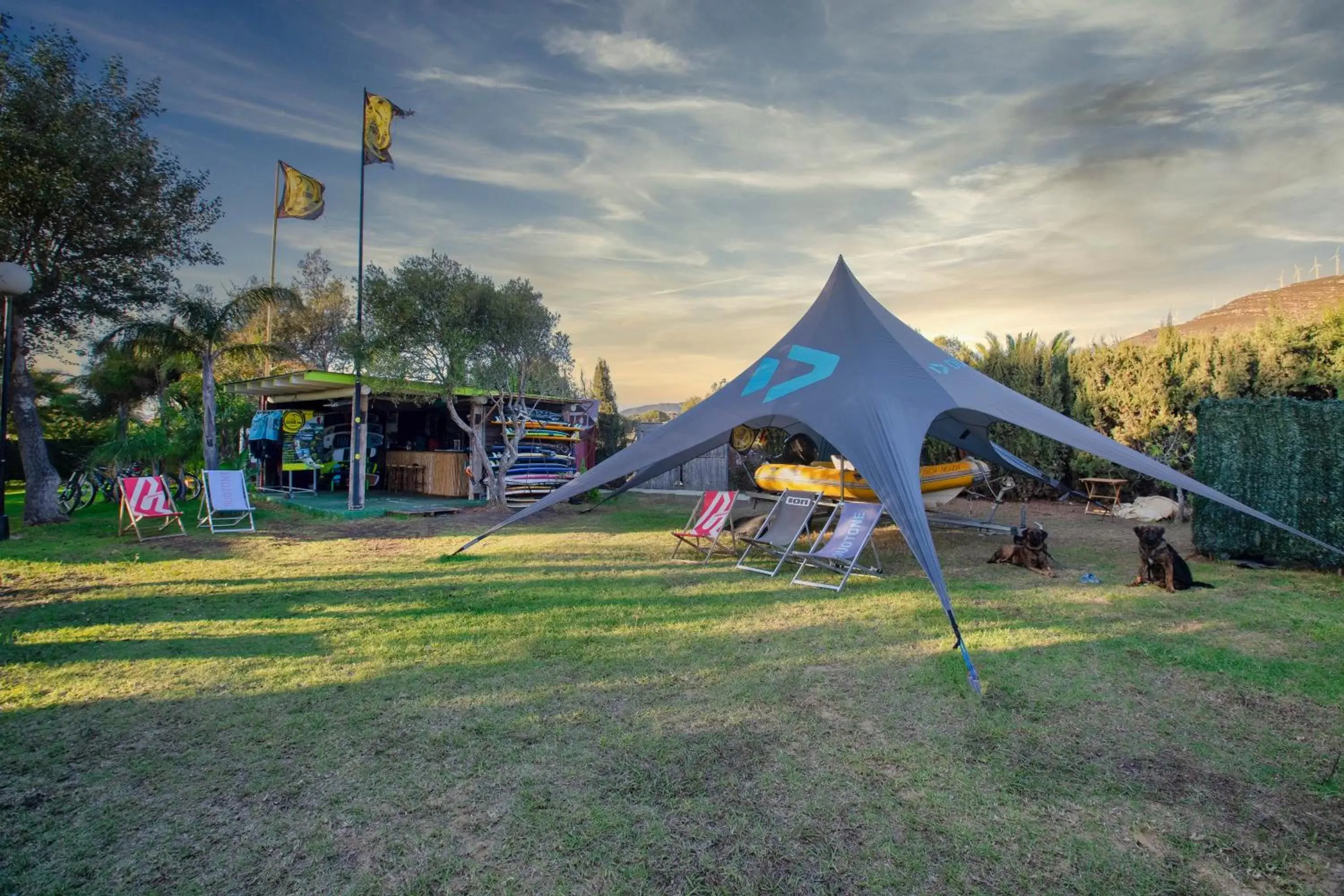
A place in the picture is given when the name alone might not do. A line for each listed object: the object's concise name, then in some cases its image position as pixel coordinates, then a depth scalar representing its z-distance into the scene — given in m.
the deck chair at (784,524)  6.75
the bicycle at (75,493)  11.38
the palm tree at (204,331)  11.07
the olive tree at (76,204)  9.12
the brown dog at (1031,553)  6.45
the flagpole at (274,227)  22.26
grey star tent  5.26
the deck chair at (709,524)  7.24
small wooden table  10.80
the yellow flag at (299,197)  16.81
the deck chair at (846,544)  6.10
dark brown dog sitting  5.65
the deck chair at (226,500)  9.25
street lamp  6.68
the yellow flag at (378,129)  11.88
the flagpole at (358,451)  11.45
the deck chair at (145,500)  8.47
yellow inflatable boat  8.55
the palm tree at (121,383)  15.88
